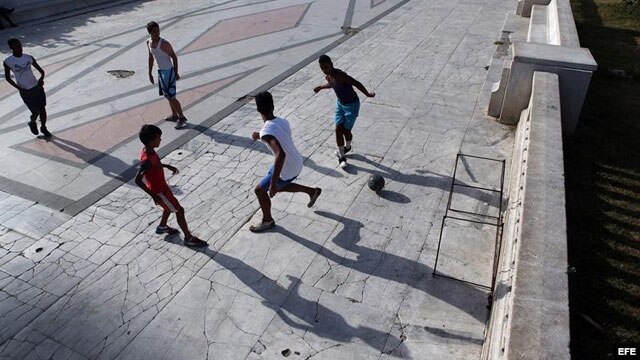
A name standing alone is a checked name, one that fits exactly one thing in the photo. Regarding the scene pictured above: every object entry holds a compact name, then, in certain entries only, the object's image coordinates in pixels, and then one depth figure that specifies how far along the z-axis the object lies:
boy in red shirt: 4.43
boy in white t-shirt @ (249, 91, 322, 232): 4.48
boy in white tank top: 7.26
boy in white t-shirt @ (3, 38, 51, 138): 6.91
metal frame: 4.41
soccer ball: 5.75
